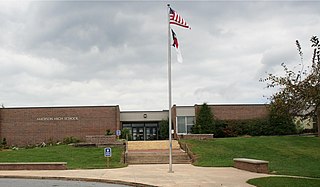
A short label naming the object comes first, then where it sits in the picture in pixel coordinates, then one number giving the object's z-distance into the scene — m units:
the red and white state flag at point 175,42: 21.98
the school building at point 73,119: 50.84
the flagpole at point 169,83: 21.61
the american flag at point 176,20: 21.72
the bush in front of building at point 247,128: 50.03
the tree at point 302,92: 16.30
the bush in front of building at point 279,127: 49.80
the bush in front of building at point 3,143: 45.56
